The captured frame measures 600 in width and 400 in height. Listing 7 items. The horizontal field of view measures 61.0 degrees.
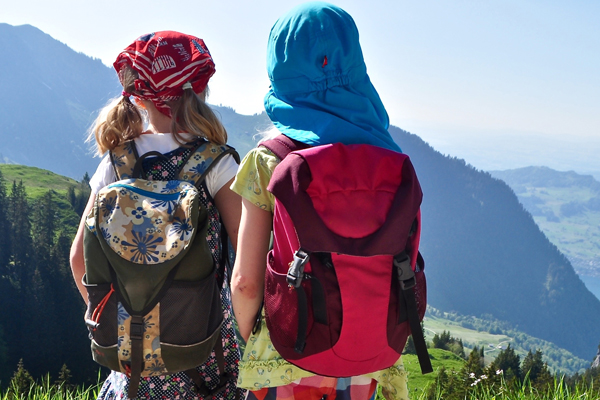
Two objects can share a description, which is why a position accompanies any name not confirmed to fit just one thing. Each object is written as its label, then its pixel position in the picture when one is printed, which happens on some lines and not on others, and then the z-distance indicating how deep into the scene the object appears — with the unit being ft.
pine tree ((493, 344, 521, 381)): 139.33
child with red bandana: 6.61
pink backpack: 5.02
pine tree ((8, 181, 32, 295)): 199.82
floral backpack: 5.82
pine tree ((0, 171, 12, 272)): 200.34
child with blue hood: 5.36
